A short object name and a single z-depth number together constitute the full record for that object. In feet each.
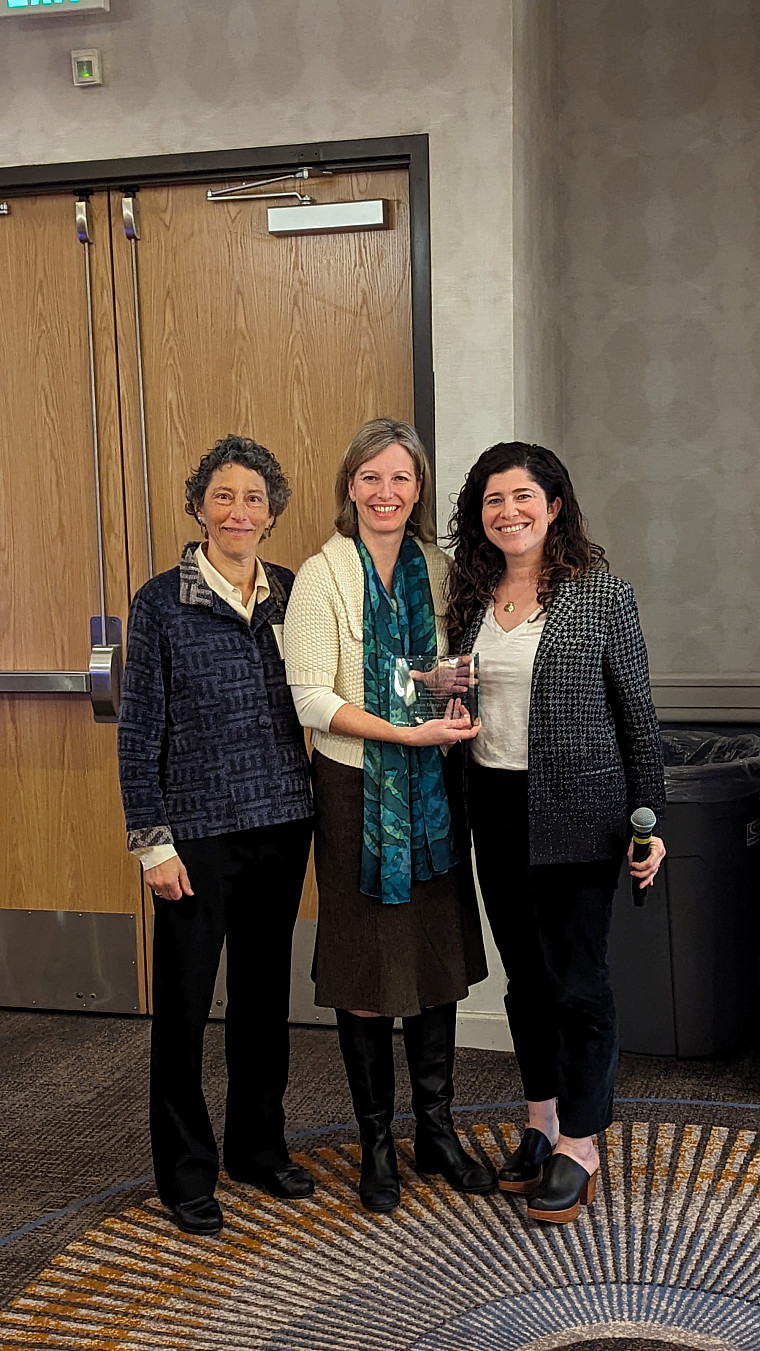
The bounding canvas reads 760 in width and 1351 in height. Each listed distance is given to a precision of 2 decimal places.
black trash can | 10.75
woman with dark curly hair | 7.82
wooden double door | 11.35
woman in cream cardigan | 8.02
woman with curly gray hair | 8.11
